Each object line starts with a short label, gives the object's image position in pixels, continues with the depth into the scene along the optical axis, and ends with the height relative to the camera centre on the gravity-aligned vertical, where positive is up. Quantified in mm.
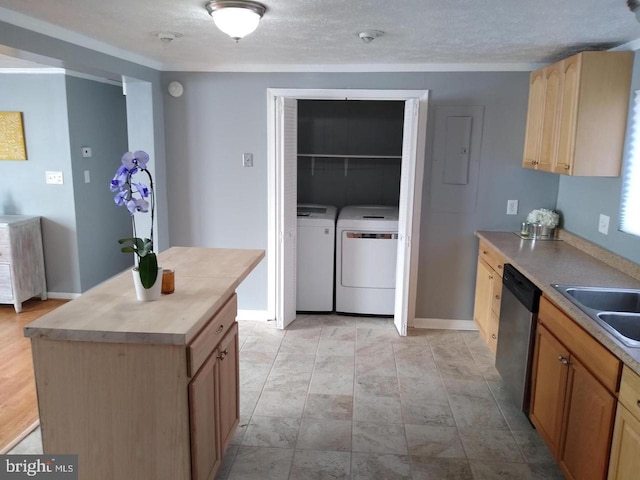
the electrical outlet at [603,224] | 2943 -341
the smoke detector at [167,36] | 2719 +693
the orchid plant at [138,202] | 1752 -150
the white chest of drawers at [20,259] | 4133 -874
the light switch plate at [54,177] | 4418 -166
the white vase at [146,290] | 1869 -491
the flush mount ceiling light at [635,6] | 1958 +651
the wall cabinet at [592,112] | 2705 +308
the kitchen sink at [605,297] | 2314 -609
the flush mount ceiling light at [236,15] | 2068 +625
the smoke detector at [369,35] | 2596 +688
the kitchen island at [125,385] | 1620 -755
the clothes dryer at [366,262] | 4219 -850
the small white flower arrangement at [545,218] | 3564 -371
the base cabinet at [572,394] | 1811 -946
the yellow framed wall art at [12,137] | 4336 +182
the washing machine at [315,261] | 4262 -852
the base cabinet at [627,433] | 1605 -891
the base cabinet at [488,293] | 3262 -897
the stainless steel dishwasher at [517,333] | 2555 -920
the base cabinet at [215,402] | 1763 -969
